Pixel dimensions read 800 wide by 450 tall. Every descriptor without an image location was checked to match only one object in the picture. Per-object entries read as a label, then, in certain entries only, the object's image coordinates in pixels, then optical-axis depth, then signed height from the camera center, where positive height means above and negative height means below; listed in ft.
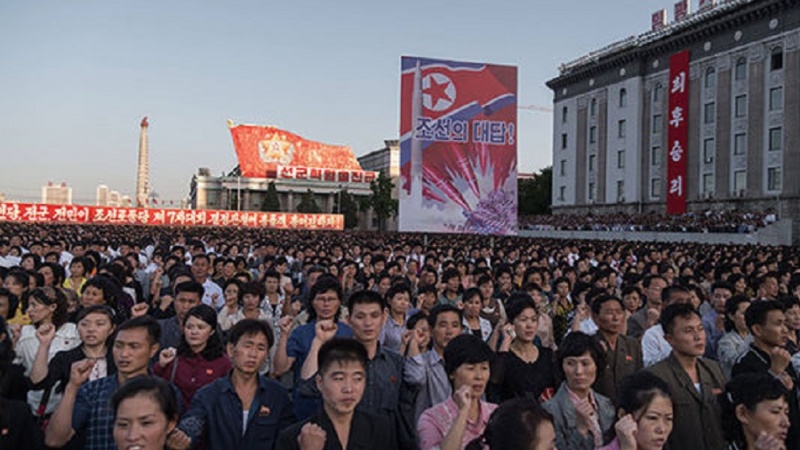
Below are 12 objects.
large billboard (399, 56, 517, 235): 65.77 +9.39
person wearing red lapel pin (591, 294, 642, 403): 16.37 -2.87
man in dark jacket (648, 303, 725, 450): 13.00 -2.98
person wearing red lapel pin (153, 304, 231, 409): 14.38 -2.96
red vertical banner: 143.02 +25.20
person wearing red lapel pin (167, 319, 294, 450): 11.93 -3.35
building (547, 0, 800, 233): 122.42 +28.99
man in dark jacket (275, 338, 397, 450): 10.83 -3.09
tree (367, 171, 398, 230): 205.77 +11.84
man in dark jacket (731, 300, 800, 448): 14.96 -2.53
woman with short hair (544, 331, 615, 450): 12.12 -3.22
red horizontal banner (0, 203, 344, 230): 126.41 +2.81
